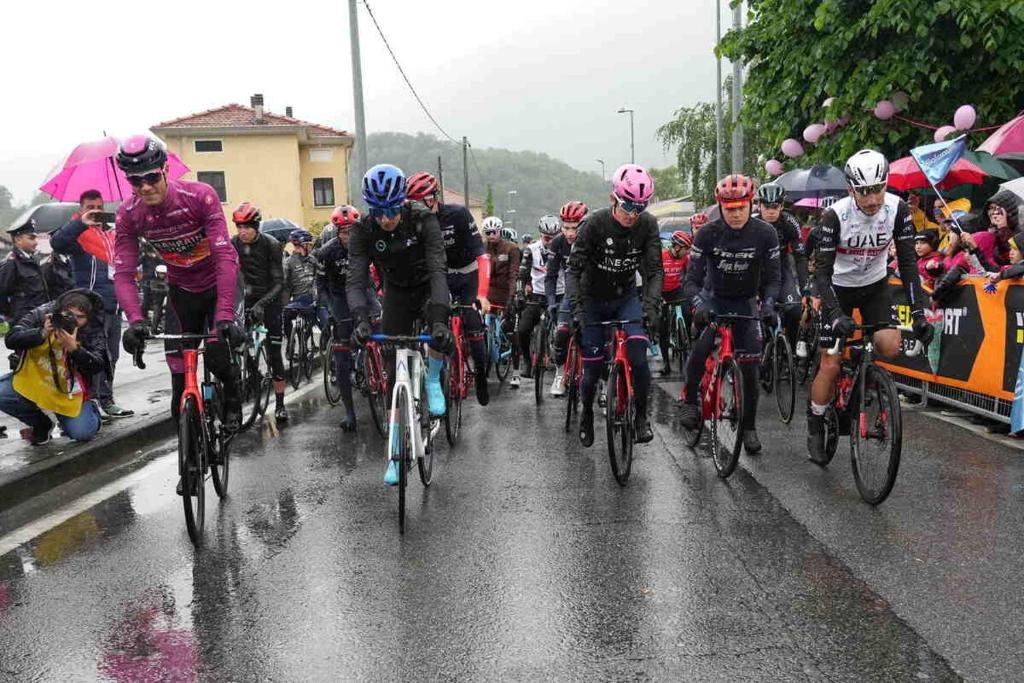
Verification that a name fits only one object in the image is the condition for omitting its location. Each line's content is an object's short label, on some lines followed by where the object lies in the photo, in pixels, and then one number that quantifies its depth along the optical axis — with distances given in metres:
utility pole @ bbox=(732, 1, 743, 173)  24.42
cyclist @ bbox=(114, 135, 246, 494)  5.26
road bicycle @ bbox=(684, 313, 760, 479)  6.53
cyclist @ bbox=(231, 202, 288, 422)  9.05
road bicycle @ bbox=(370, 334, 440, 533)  5.34
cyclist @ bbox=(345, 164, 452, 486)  5.80
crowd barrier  7.72
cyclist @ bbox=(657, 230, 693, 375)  12.73
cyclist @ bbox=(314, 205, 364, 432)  8.90
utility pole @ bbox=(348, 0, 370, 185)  21.17
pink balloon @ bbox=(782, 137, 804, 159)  17.95
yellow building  58.66
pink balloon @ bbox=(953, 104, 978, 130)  13.95
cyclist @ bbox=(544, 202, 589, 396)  9.43
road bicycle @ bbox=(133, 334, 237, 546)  5.06
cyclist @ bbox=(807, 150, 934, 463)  5.86
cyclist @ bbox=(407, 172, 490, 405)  7.76
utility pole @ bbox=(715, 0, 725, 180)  32.28
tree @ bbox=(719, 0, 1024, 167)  14.15
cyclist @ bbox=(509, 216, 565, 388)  11.19
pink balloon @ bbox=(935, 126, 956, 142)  14.50
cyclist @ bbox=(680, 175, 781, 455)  6.84
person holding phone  8.16
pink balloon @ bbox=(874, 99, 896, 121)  15.23
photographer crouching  7.36
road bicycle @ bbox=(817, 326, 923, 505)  5.40
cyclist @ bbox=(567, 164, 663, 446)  6.37
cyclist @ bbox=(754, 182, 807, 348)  8.57
